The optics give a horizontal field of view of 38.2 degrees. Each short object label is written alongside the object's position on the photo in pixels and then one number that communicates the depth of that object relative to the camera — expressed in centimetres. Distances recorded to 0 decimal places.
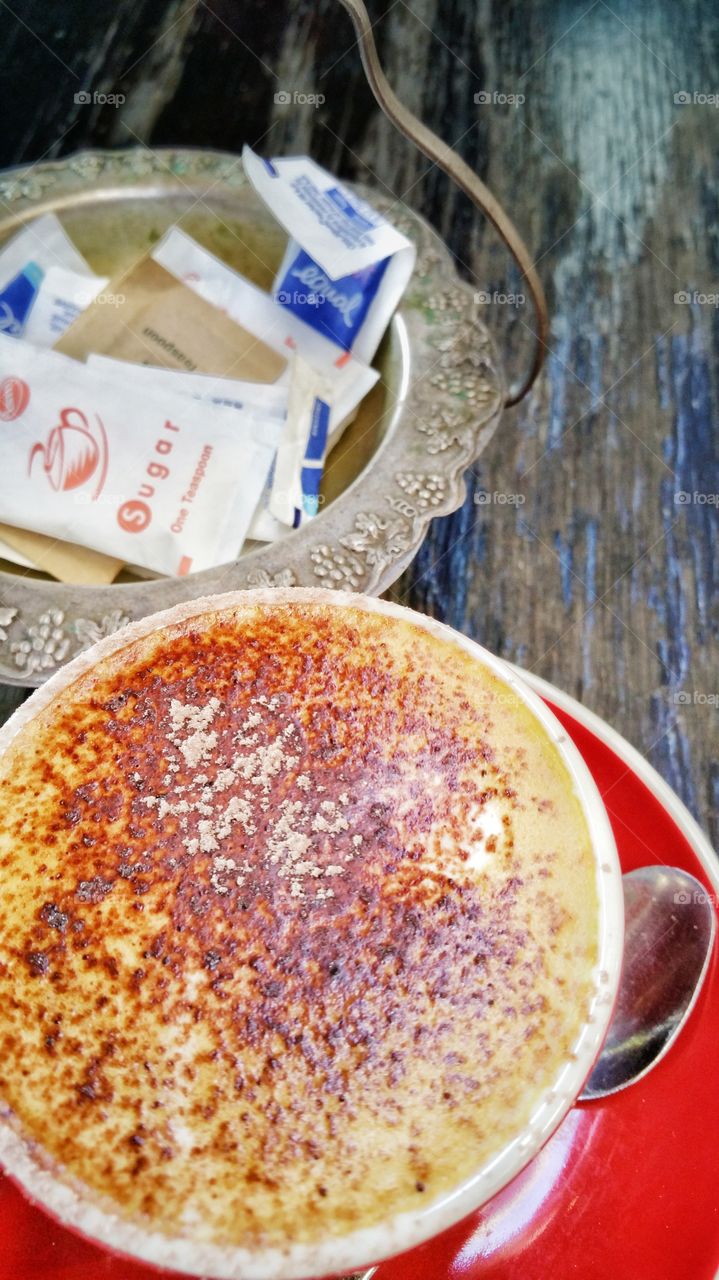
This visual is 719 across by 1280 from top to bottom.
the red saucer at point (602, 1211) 17
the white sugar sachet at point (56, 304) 31
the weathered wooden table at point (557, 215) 29
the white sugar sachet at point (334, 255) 29
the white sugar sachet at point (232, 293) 31
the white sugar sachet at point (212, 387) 29
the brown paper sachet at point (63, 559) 28
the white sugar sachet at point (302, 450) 28
